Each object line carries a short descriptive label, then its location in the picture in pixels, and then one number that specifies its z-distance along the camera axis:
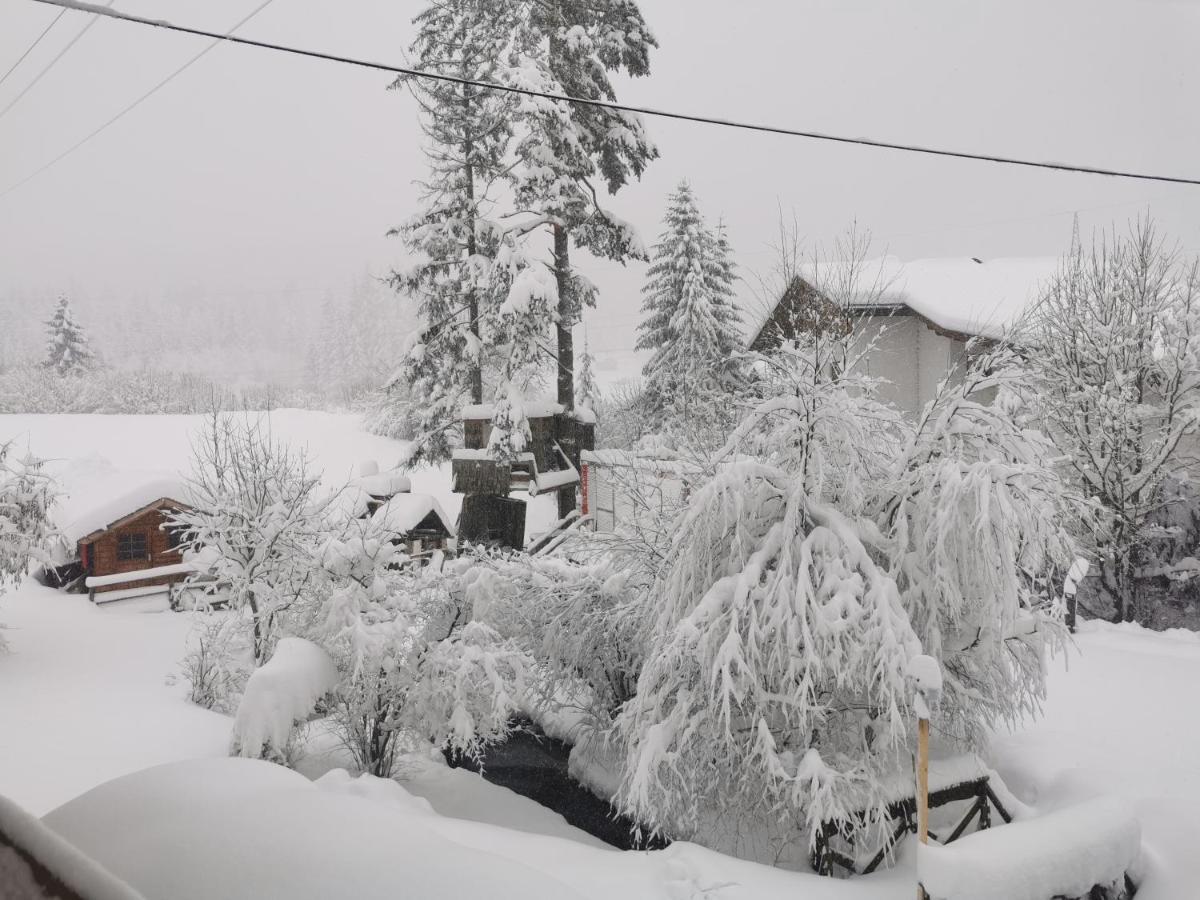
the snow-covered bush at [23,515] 11.74
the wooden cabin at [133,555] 15.23
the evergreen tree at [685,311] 15.99
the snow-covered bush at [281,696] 5.89
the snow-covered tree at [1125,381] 11.00
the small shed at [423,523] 13.93
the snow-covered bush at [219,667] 9.38
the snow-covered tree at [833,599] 4.81
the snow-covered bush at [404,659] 6.89
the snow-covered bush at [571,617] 7.43
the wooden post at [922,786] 3.84
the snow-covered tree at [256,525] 8.94
